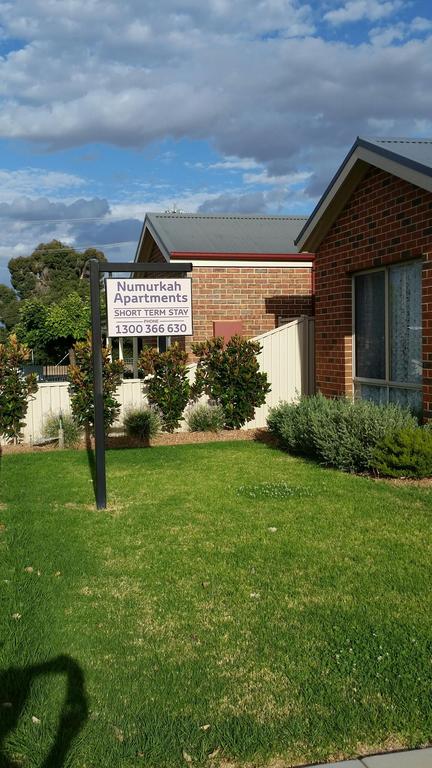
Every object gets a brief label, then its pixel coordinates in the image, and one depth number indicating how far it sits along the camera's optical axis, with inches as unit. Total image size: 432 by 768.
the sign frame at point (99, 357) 276.1
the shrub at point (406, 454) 305.1
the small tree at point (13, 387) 439.5
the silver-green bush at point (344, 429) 327.6
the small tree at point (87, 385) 451.8
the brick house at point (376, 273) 348.2
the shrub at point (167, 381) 470.6
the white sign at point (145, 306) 366.6
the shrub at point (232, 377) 484.4
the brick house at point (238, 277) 581.9
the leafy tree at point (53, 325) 1525.6
